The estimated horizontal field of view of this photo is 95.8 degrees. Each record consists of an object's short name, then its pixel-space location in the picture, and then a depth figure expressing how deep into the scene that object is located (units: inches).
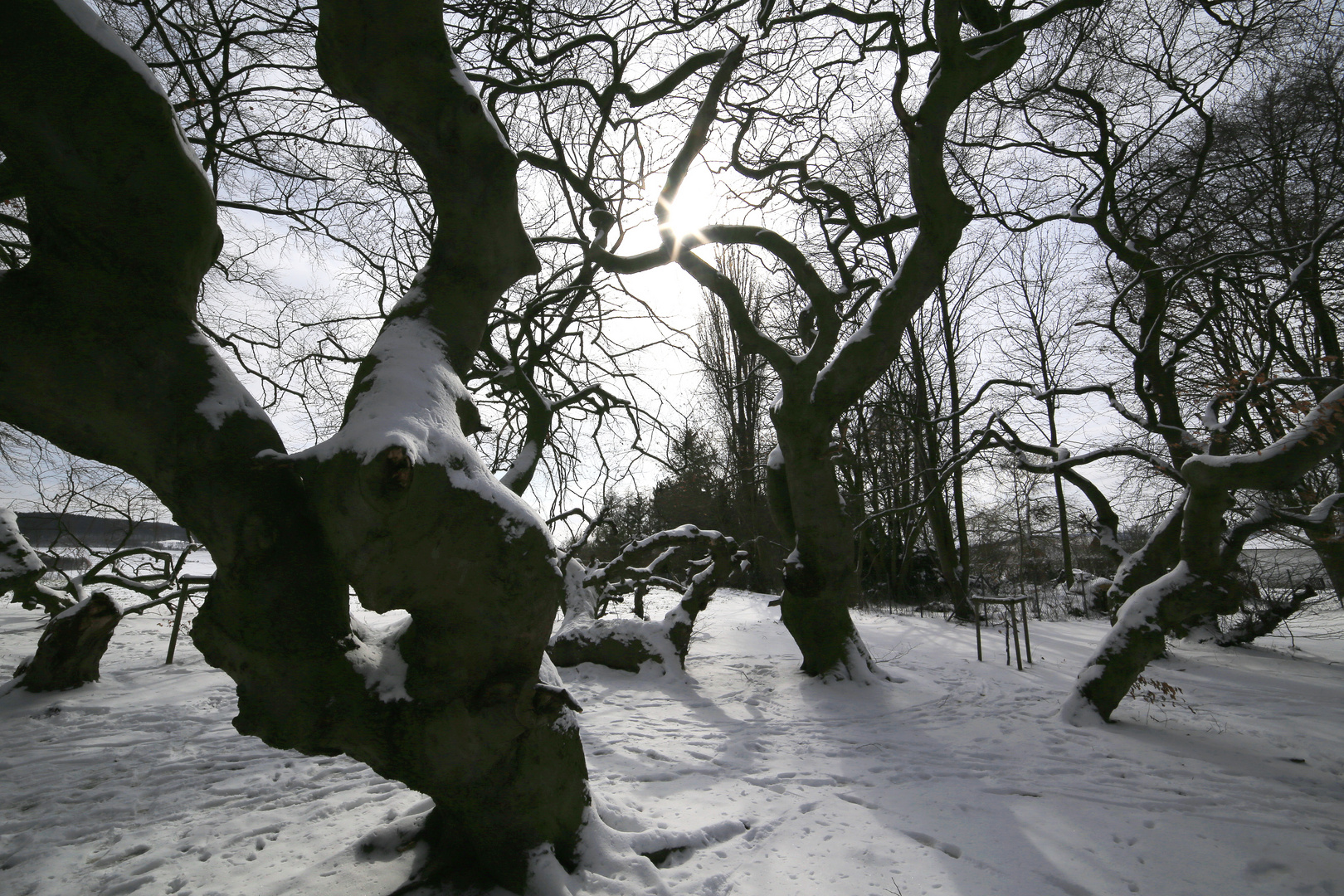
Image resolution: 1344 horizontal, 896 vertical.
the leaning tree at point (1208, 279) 184.9
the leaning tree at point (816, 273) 210.1
